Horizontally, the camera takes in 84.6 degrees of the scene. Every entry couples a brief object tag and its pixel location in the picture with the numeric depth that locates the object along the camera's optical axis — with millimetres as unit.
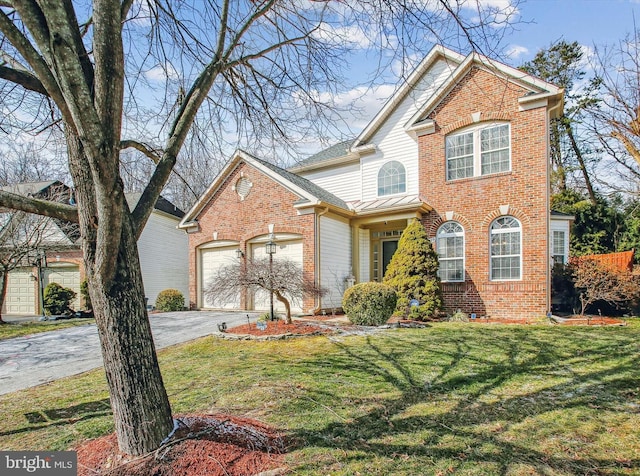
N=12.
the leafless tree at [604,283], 10266
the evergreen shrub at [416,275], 10641
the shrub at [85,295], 15344
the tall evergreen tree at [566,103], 20844
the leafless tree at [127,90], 2342
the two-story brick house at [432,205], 10734
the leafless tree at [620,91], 9305
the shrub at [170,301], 14727
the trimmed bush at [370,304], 9398
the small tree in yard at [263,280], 8461
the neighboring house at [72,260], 15461
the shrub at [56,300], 14828
